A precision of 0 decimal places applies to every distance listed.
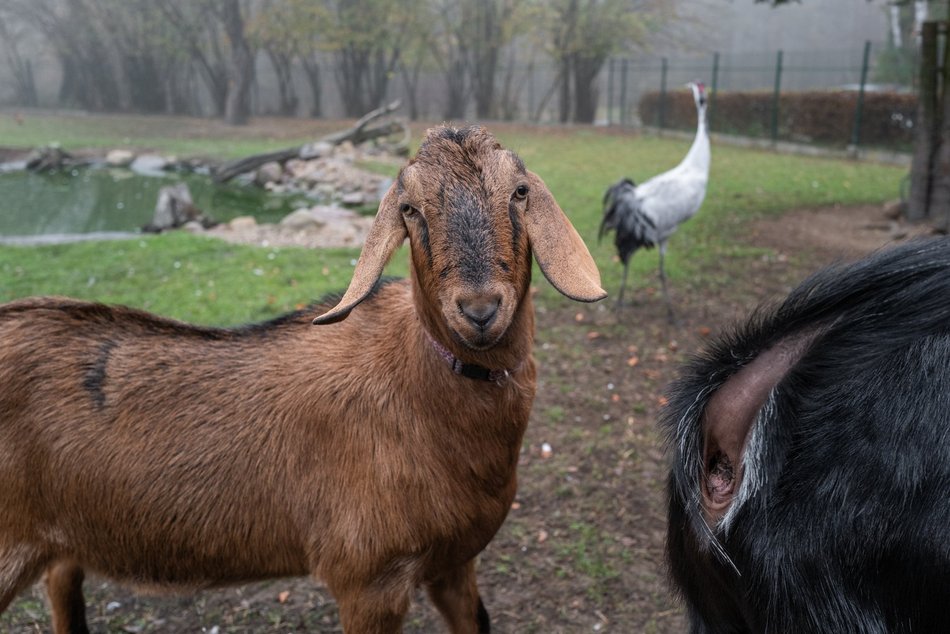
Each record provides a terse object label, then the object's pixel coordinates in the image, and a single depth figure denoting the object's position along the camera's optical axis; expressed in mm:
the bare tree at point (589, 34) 25328
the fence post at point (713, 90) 20428
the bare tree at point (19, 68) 32781
